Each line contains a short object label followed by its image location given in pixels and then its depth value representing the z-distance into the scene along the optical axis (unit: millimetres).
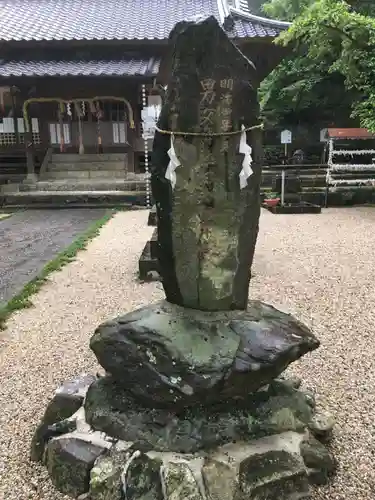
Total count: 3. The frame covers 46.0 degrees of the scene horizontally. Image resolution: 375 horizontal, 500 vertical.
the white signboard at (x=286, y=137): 12859
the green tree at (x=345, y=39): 9984
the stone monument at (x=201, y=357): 2059
